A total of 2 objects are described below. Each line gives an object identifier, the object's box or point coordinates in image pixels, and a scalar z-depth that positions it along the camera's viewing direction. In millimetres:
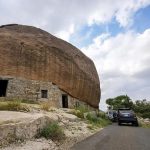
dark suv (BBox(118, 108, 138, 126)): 14293
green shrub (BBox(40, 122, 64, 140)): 6057
